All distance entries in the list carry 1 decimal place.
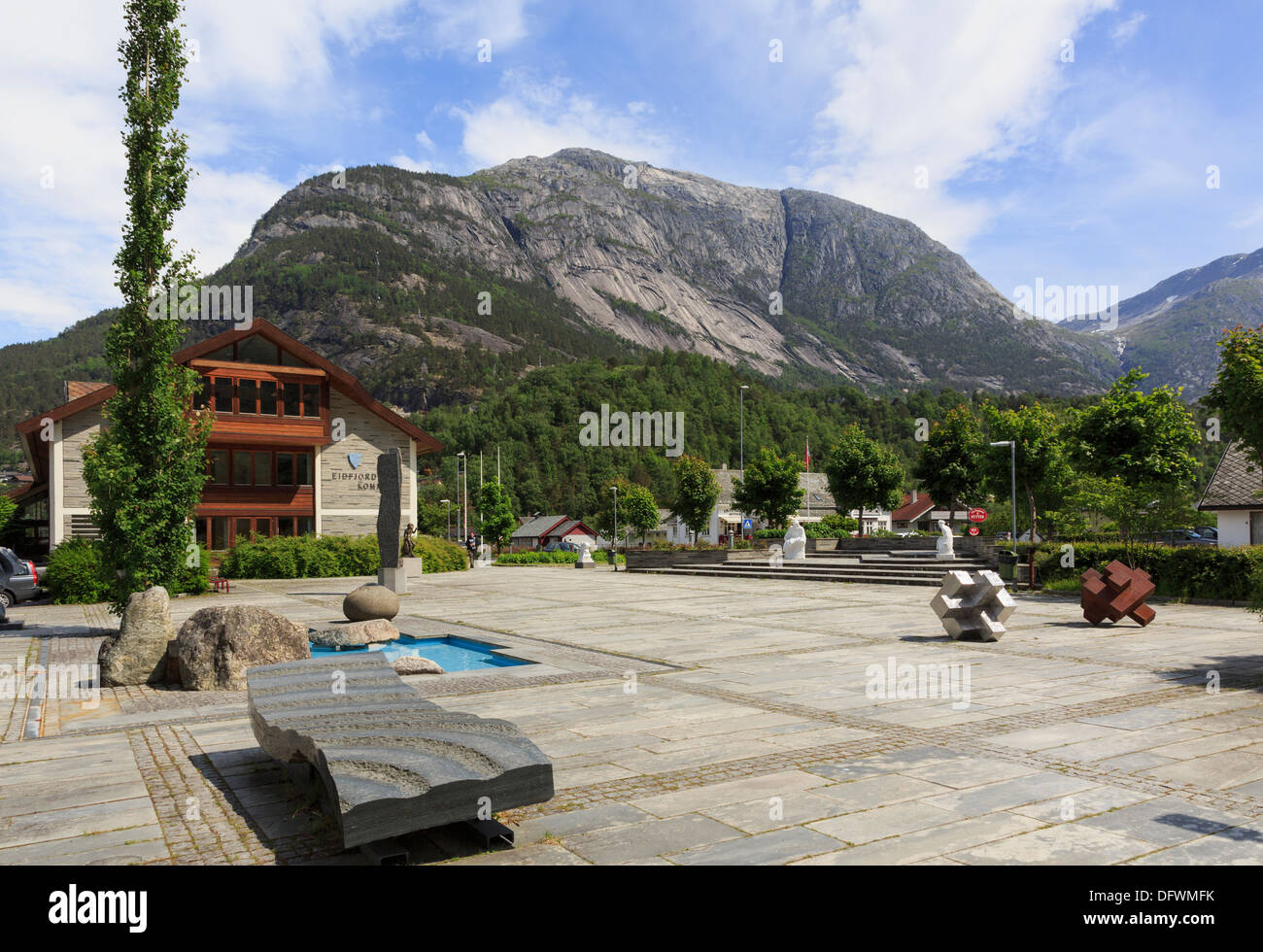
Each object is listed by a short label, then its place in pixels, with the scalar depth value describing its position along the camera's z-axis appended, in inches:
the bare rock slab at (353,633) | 560.7
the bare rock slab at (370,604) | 639.1
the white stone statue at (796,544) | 1397.6
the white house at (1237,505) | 1390.3
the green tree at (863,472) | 1977.1
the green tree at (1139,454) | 940.6
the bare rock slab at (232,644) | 408.8
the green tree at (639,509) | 2669.8
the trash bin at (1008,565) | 1085.1
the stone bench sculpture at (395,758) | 177.2
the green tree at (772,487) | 1940.2
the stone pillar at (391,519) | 887.7
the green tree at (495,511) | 2586.1
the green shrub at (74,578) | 904.3
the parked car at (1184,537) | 1879.8
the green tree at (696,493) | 2015.3
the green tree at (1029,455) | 1461.6
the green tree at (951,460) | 2133.4
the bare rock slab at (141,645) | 420.5
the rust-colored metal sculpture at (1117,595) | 622.5
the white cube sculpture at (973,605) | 555.5
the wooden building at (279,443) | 1430.9
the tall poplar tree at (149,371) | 581.9
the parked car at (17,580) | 861.2
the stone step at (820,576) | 1108.5
